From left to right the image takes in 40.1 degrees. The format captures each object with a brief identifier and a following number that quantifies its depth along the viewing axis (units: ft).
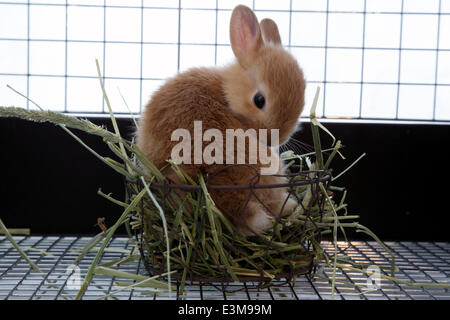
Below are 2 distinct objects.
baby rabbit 1.25
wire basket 1.22
